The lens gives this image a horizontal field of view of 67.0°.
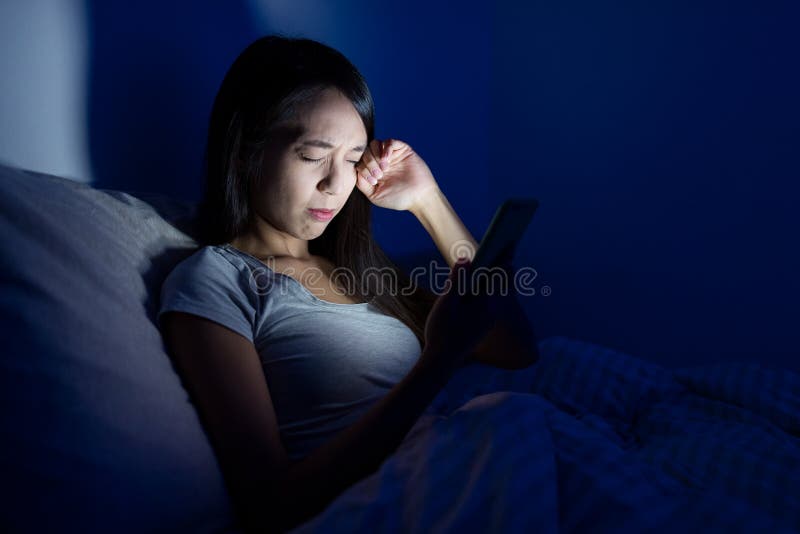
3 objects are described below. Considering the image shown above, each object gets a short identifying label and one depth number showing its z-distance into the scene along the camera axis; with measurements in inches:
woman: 28.7
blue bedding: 23.3
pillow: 23.6
